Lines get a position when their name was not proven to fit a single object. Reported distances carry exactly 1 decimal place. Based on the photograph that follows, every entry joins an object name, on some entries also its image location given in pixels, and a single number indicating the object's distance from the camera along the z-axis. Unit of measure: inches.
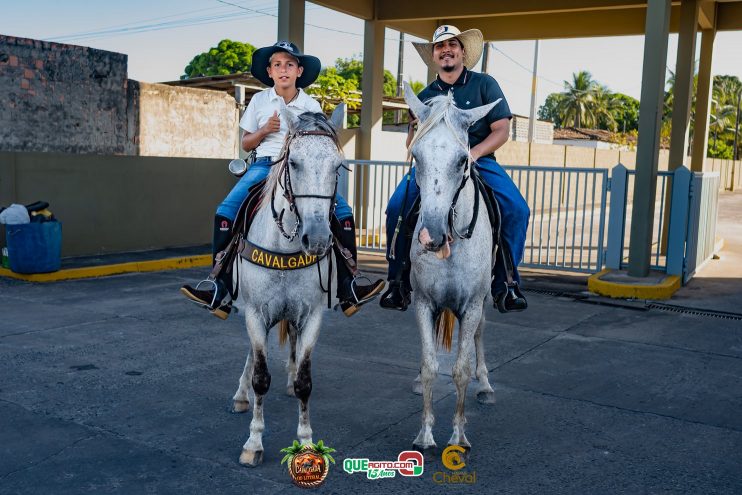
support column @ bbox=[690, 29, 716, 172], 542.0
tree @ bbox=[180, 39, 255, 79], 2635.3
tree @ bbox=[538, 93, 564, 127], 3735.2
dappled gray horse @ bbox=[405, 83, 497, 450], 155.0
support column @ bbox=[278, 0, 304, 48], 475.5
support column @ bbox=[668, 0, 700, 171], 490.0
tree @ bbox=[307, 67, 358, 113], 1017.5
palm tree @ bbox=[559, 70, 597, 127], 3590.1
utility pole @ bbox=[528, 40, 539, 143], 1288.1
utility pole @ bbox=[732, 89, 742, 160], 2622.5
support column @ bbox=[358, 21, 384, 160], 579.2
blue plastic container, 398.6
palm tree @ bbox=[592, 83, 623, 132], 3624.5
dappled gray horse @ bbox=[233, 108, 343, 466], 151.8
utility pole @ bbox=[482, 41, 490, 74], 1221.1
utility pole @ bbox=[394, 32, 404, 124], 1552.7
